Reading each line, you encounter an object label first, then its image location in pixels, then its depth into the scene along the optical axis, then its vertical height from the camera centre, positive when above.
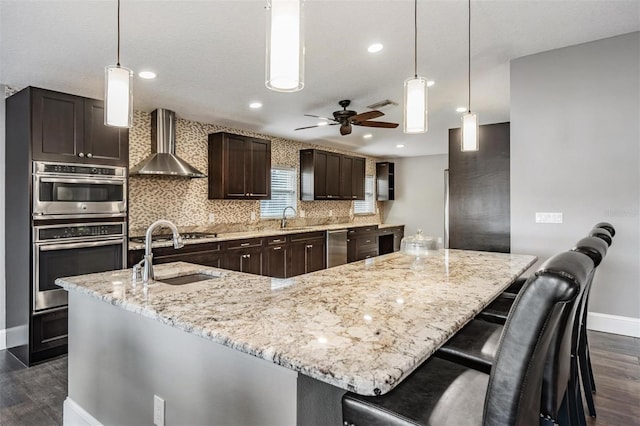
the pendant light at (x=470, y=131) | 2.80 +0.60
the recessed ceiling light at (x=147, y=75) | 3.33 +1.25
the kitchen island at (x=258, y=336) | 1.01 -0.38
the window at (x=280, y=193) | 6.39 +0.31
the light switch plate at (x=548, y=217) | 3.40 -0.06
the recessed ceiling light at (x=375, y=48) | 2.89 +1.30
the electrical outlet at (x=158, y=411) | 1.59 -0.87
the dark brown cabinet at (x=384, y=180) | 9.18 +0.76
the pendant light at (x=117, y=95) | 1.74 +0.55
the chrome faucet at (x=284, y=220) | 6.48 -0.17
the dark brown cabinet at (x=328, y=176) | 6.77 +0.67
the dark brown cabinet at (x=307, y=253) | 5.80 -0.70
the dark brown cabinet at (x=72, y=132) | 3.21 +0.73
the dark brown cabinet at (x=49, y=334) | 3.20 -1.10
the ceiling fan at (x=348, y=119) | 3.95 +1.01
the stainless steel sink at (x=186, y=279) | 2.17 -0.41
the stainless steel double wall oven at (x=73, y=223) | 3.21 -0.12
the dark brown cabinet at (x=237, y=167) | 5.21 +0.64
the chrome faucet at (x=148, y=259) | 1.90 -0.25
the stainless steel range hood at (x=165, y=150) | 4.33 +0.75
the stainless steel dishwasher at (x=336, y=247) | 6.56 -0.67
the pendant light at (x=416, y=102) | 2.10 +0.62
